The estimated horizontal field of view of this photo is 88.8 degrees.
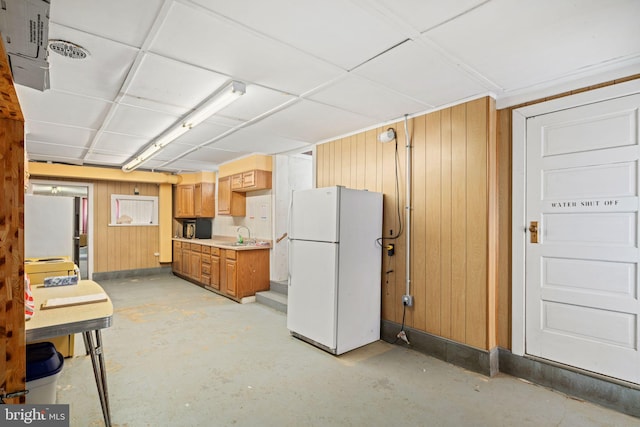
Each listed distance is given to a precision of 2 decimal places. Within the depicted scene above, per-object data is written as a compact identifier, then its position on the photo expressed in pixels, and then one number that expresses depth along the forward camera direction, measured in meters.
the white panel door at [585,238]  2.35
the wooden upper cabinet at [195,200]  7.19
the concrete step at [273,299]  4.75
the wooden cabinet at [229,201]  6.29
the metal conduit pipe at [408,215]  3.45
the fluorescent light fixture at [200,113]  2.66
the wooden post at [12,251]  1.43
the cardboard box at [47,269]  3.20
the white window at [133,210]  7.23
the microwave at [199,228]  7.24
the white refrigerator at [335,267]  3.26
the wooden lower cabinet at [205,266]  6.06
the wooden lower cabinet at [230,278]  5.22
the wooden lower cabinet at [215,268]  5.74
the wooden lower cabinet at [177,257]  7.29
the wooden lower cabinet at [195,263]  6.40
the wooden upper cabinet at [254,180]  5.50
